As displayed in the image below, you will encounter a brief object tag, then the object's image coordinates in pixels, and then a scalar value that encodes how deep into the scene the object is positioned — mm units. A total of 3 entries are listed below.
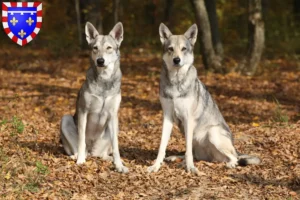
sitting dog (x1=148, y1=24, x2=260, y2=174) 7395
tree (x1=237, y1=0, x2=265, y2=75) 15281
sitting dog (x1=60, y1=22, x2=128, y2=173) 7367
